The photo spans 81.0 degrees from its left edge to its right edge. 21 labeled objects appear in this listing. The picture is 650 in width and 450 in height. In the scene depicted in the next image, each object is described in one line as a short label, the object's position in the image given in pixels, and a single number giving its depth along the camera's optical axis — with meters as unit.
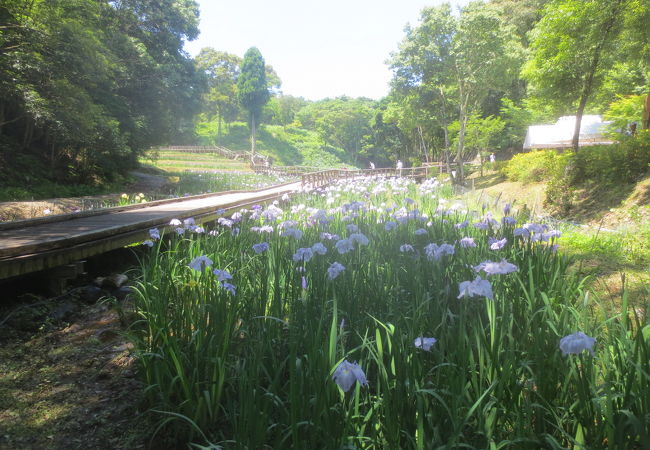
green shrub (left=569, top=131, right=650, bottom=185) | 9.50
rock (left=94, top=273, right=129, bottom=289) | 4.24
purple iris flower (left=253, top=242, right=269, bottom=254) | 2.65
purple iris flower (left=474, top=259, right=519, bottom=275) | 1.76
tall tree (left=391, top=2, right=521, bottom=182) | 16.14
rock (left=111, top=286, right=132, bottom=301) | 3.94
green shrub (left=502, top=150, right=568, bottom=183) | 11.80
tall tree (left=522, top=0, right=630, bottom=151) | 9.73
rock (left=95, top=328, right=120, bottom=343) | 2.90
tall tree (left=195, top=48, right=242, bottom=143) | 43.59
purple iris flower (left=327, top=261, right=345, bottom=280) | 2.13
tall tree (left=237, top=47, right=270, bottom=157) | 40.78
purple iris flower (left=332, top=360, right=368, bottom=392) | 1.15
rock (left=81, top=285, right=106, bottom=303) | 3.85
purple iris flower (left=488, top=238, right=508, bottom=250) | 2.60
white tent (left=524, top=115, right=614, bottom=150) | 20.64
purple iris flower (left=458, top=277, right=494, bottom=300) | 1.59
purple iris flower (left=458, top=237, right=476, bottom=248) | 2.82
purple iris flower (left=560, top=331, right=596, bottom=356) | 1.21
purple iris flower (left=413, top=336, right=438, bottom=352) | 1.50
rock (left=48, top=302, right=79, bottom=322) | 3.30
